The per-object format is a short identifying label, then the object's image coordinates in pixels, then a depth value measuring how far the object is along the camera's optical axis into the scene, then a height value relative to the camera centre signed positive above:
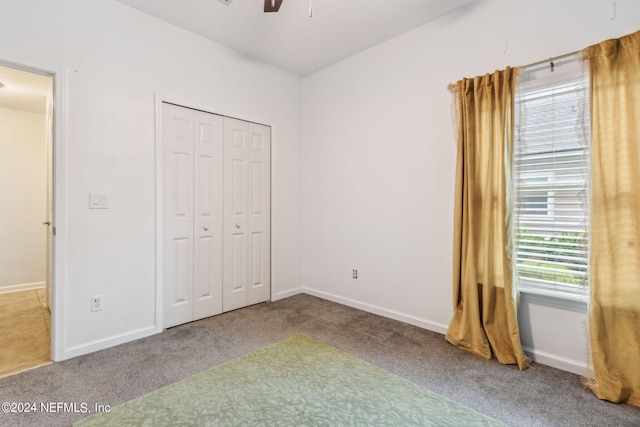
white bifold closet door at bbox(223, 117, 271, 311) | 3.27 -0.03
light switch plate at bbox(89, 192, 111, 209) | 2.37 +0.08
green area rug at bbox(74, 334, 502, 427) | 1.59 -1.10
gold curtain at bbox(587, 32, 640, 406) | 1.75 -0.04
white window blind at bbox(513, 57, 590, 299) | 2.02 +0.23
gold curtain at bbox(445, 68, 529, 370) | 2.21 -0.10
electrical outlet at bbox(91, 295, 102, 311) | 2.38 -0.74
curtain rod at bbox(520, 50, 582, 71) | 2.04 +1.06
